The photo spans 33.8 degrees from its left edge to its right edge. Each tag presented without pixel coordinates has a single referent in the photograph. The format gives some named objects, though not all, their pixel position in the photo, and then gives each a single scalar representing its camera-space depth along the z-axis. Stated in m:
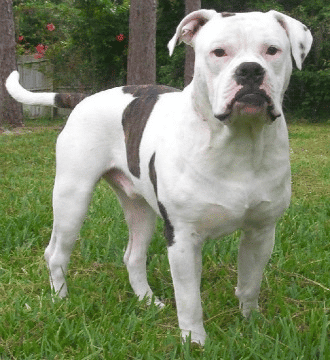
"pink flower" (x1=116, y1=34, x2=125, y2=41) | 14.88
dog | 2.20
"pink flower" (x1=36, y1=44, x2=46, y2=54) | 15.65
